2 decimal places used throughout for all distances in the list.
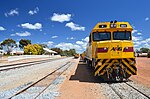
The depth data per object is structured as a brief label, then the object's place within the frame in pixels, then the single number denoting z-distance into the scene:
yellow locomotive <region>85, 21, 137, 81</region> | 6.45
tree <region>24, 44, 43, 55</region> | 56.06
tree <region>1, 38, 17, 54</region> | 59.25
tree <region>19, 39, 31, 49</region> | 67.29
